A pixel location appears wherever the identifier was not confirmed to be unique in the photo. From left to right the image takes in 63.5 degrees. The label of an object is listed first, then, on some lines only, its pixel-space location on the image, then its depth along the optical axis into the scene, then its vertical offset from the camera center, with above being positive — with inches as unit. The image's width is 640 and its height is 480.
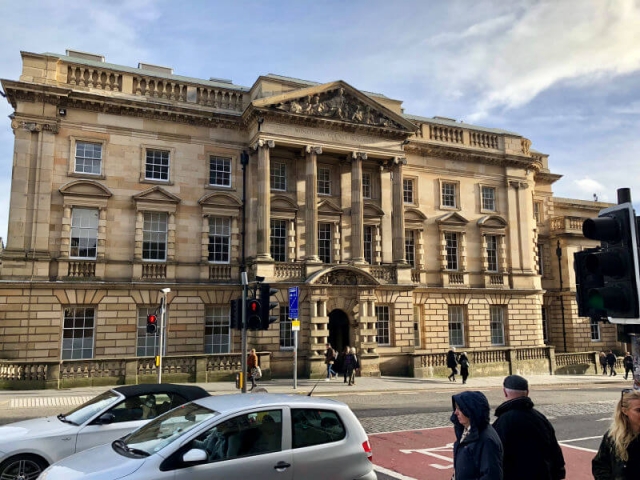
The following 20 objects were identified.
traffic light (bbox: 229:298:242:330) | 571.6 +2.6
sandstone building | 987.3 +209.3
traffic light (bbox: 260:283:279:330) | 569.3 +12.8
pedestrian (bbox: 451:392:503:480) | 174.6 -44.0
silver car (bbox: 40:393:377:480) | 217.2 -58.9
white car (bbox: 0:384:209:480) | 293.6 -66.5
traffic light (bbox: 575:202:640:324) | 199.9 +18.8
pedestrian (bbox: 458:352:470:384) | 1021.8 -102.2
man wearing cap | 195.3 -48.1
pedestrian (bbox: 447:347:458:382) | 1059.9 -96.9
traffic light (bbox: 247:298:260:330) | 564.7 +2.9
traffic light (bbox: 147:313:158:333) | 842.8 -10.5
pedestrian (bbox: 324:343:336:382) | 999.6 -82.0
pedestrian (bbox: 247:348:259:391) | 856.0 -77.8
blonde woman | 168.6 -43.2
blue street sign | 882.1 +24.5
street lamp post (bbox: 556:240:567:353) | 1596.9 +41.6
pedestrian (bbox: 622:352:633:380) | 1176.5 -111.9
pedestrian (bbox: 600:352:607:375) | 1335.5 -124.5
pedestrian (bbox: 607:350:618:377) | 1296.8 -119.4
